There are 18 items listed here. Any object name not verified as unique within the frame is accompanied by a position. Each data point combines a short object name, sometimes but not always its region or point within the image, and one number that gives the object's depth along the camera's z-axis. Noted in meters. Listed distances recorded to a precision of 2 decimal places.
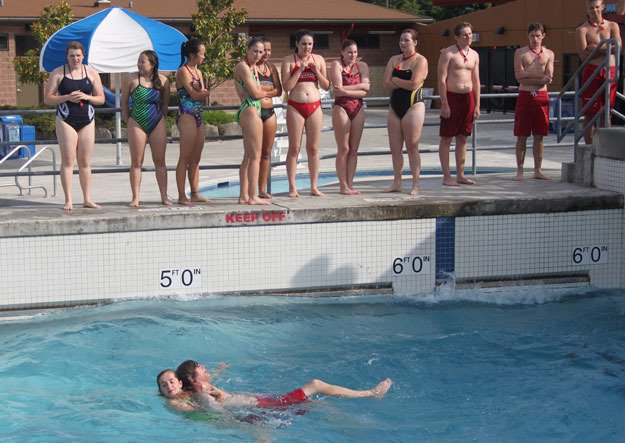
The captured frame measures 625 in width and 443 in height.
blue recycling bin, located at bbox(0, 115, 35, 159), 17.70
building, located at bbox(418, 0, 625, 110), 28.86
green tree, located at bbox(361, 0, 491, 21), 44.19
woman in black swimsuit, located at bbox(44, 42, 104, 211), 9.75
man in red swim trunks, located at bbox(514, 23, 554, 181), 11.45
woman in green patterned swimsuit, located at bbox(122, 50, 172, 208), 9.89
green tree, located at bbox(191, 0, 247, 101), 26.16
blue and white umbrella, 15.70
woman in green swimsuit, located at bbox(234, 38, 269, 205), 10.01
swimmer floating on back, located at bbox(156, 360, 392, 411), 7.21
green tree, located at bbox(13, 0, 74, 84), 23.75
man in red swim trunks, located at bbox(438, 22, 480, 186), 10.98
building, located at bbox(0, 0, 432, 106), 31.23
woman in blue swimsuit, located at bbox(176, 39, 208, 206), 9.98
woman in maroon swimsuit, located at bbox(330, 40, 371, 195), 10.43
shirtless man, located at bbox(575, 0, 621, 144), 11.41
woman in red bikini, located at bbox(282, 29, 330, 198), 10.16
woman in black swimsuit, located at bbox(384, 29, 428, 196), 10.49
